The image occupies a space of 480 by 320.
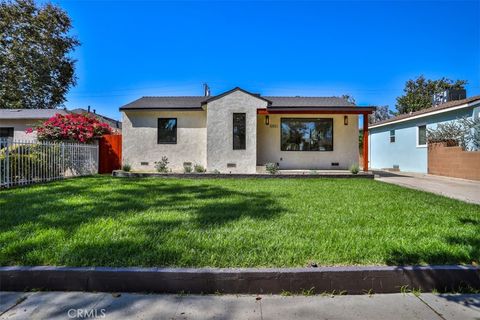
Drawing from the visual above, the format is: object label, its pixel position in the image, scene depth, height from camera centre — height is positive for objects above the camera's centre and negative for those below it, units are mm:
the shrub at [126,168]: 12306 -272
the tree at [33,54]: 21531 +8378
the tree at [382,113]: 46756 +7468
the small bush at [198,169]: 11859 -318
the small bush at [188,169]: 11938 -318
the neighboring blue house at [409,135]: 12883 +1457
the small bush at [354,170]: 11680 -387
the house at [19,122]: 18312 +2531
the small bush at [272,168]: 11586 -290
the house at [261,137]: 13516 +1092
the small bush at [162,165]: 12406 -164
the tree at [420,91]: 32500 +7831
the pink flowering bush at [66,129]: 12953 +1431
